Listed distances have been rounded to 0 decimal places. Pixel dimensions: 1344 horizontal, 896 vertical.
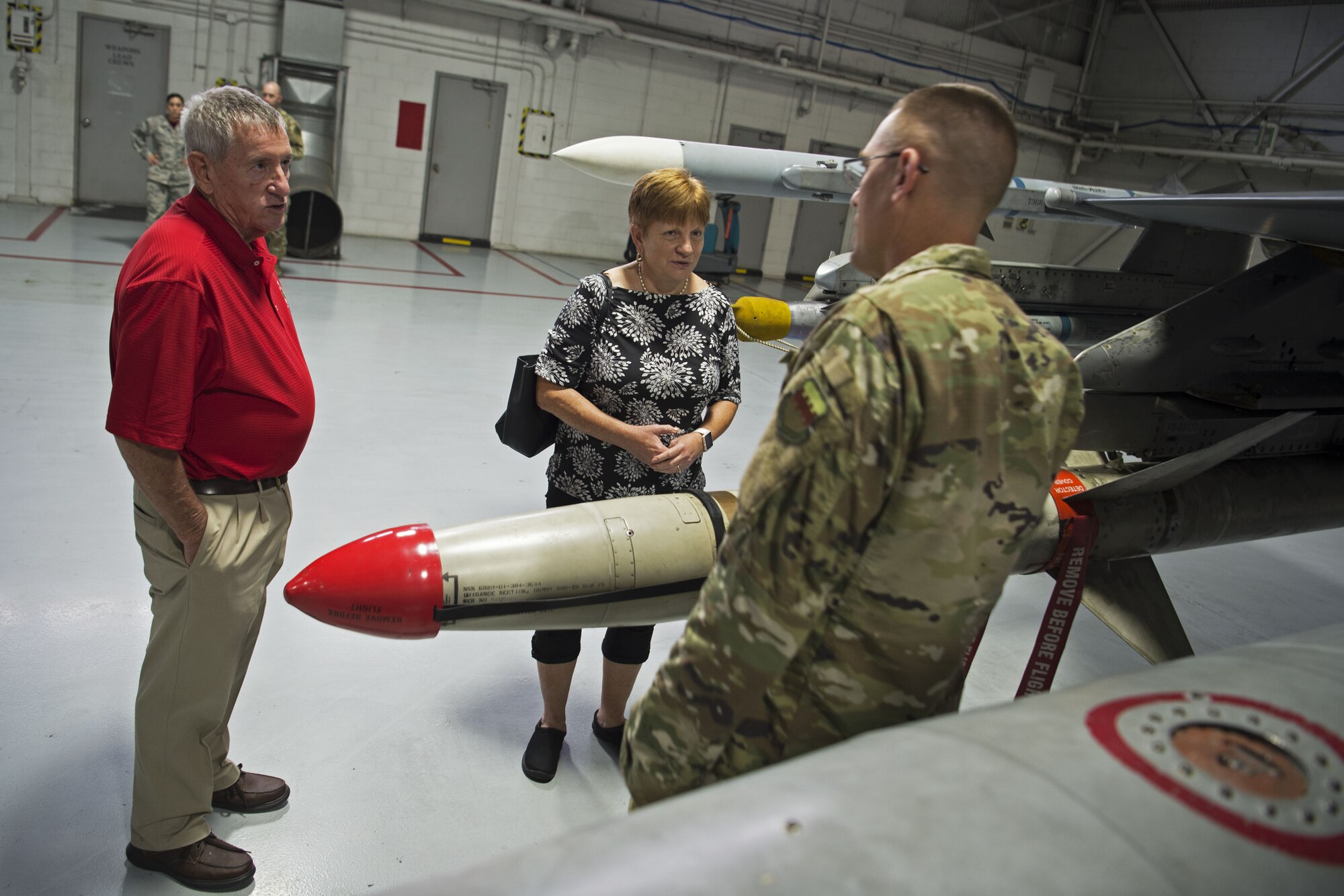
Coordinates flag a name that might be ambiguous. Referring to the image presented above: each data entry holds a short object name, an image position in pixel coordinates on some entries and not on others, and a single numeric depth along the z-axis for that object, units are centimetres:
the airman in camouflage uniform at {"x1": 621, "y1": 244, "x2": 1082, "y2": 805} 119
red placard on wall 1318
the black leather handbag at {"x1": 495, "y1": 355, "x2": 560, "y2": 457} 260
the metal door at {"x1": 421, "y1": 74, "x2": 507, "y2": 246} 1348
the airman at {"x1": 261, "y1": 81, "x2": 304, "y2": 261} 944
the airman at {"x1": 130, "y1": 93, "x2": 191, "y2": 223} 1008
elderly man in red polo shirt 181
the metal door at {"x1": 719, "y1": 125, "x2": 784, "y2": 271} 1597
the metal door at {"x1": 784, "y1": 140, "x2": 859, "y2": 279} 1642
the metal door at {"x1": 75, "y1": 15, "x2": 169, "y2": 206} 1166
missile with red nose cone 214
